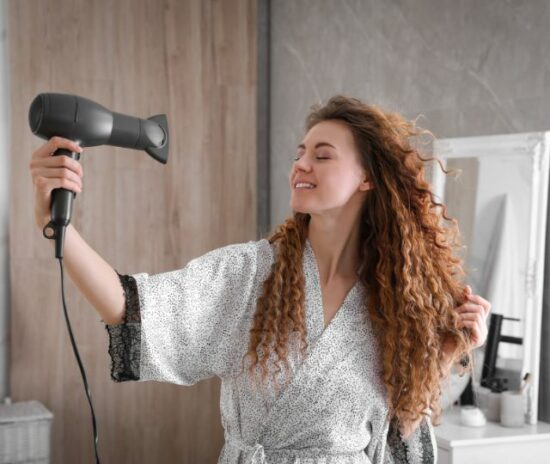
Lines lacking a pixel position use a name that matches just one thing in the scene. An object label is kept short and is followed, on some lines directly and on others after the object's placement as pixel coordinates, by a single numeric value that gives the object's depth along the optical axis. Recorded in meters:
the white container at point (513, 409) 2.37
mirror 2.40
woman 1.50
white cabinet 2.22
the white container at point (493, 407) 2.45
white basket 2.80
